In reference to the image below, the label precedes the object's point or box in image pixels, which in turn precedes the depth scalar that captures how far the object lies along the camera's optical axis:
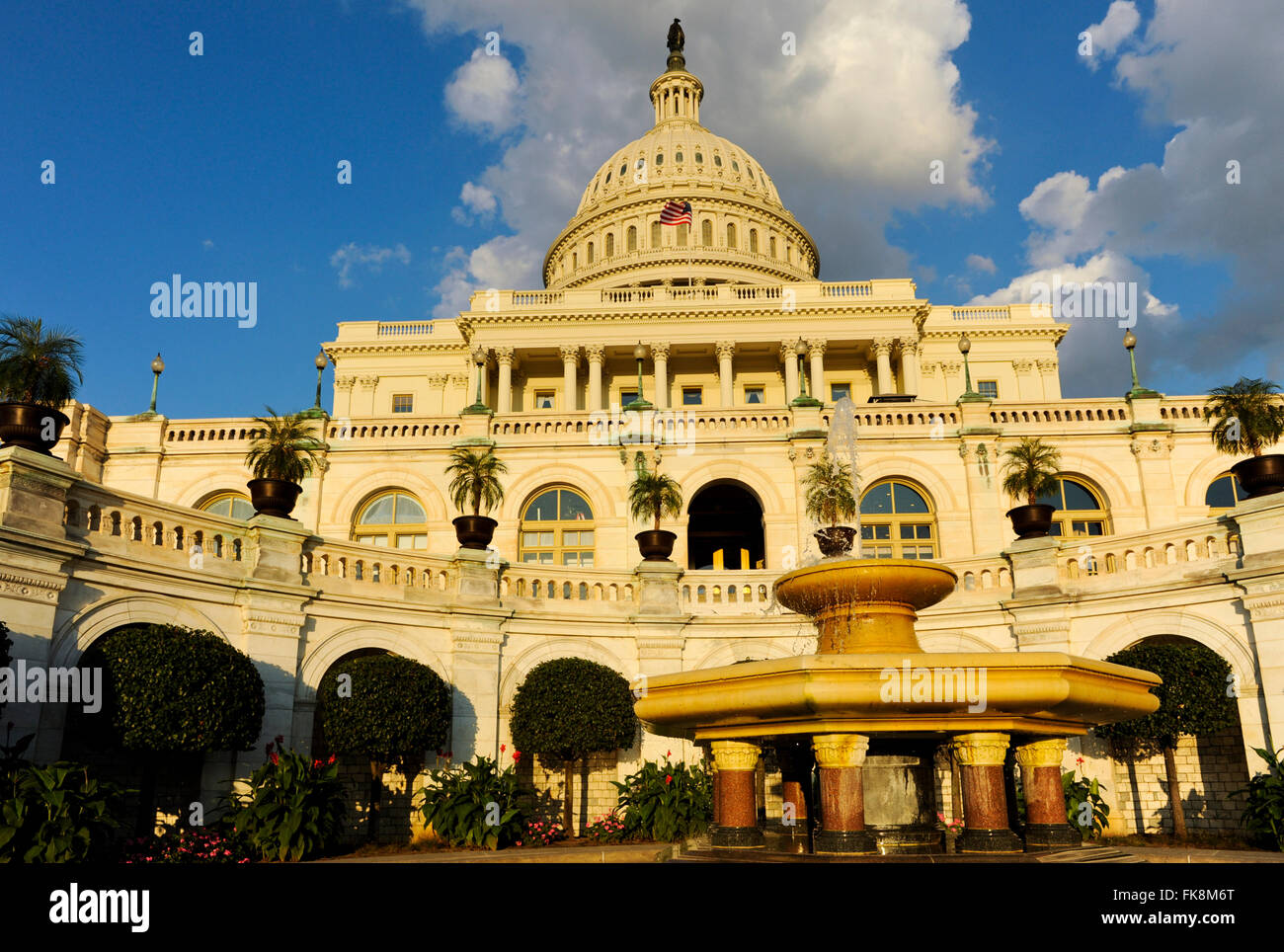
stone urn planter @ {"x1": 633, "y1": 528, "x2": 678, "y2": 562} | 23.70
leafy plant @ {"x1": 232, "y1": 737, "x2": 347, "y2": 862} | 15.70
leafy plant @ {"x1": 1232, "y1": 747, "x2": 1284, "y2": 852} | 16.27
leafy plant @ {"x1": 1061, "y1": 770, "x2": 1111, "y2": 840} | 18.36
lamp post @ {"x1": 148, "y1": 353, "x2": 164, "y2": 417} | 38.21
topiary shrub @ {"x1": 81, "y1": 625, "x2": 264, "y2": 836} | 14.48
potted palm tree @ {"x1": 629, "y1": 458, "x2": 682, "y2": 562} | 23.78
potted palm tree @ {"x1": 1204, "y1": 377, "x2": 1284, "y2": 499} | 24.34
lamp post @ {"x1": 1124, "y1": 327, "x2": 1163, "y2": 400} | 34.28
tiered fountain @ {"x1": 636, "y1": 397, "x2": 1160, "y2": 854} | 10.67
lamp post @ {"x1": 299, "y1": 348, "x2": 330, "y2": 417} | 35.47
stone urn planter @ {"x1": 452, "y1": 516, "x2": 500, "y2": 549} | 21.91
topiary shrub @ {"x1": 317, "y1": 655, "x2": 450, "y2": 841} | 17.94
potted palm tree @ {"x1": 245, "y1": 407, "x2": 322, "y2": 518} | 18.98
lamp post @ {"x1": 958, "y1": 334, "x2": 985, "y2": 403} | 34.81
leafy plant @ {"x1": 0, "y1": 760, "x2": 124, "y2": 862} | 11.94
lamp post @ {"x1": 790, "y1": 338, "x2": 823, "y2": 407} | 35.08
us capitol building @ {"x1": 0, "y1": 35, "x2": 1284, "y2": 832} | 17.83
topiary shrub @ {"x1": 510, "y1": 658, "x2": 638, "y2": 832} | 20.20
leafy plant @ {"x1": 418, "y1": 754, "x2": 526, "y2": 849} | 18.19
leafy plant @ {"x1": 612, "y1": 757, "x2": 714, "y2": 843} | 19.19
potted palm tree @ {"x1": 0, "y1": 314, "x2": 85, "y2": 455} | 16.92
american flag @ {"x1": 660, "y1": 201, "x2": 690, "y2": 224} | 80.00
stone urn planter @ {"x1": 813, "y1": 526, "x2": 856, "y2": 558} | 16.03
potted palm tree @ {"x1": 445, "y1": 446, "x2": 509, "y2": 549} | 22.02
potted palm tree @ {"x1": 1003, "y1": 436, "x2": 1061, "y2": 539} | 21.67
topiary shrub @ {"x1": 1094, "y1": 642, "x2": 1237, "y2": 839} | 18.17
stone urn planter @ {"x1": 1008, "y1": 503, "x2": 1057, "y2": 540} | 21.59
